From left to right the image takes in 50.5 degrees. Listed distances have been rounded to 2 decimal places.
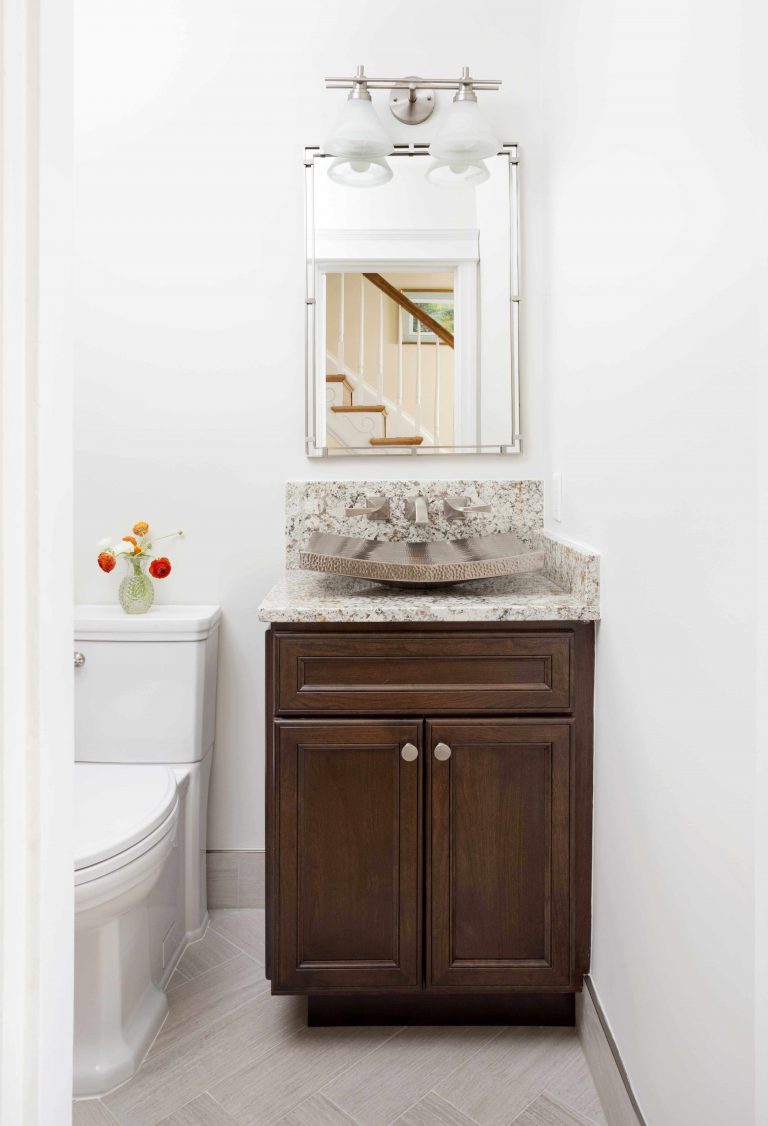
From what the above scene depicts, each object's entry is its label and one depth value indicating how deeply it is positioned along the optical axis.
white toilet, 1.50
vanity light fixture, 1.95
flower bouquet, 2.02
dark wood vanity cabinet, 1.59
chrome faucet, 1.91
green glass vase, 2.03
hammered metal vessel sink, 1.64
